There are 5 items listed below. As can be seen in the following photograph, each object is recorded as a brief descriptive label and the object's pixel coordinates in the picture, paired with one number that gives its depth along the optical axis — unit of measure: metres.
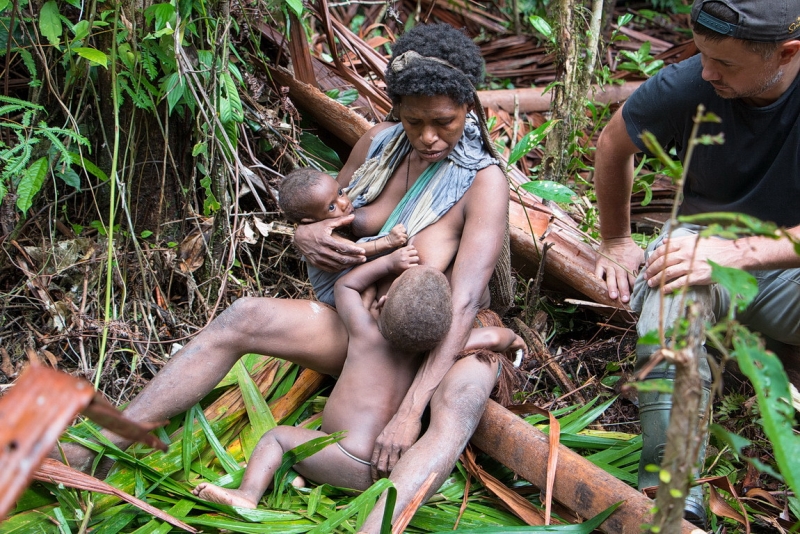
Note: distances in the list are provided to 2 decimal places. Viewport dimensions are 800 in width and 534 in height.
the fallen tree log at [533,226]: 3.42
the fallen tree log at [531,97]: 5.22
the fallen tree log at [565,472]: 2.18
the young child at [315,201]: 2.98
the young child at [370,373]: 2.58
